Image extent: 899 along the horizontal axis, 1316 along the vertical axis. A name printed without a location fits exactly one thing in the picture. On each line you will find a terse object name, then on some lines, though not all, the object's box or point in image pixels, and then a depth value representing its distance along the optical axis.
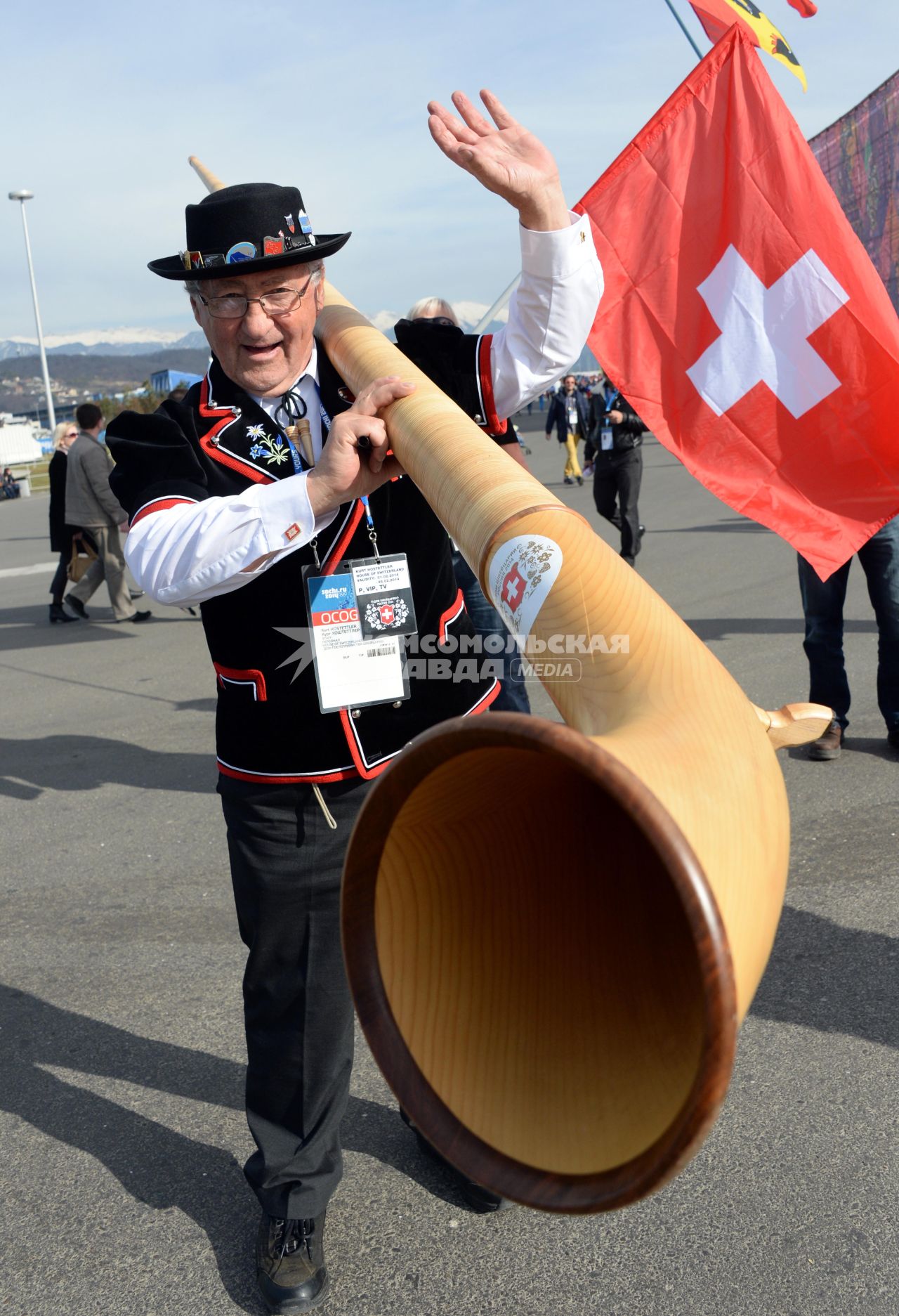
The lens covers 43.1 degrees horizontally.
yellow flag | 3.80
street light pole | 42.41
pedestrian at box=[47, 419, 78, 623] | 10.23
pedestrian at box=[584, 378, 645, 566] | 9.62
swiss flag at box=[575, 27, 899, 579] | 3.50
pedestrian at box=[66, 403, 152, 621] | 9.94
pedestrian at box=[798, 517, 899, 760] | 4.97
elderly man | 2.02
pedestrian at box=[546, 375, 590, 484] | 18.48
